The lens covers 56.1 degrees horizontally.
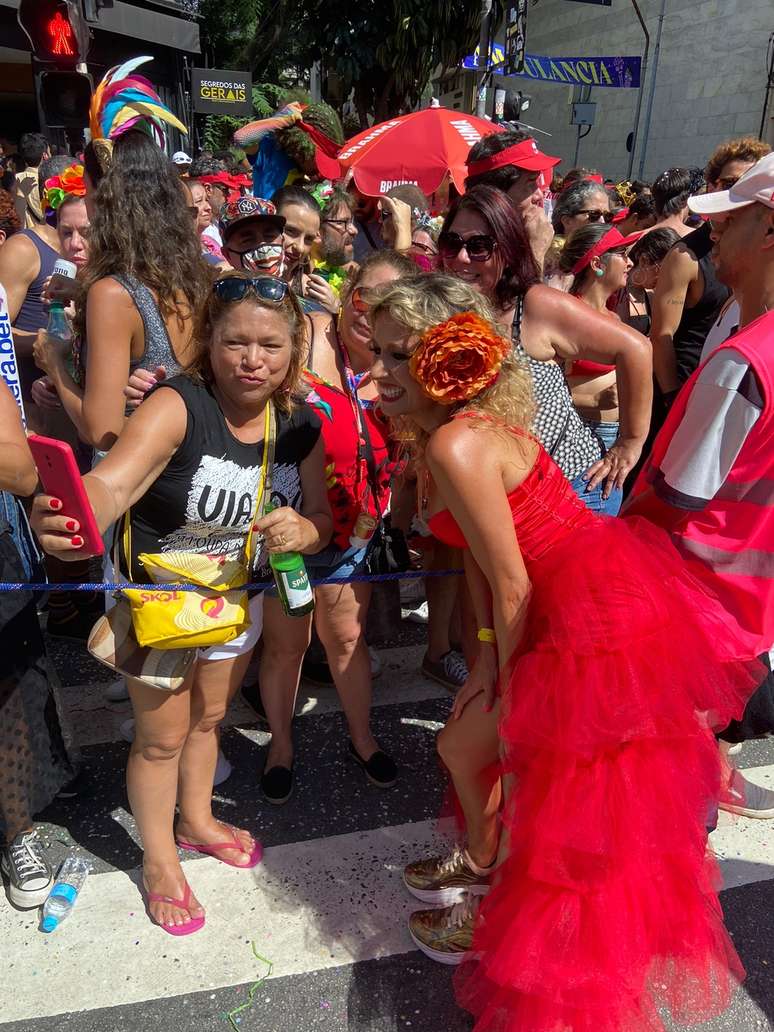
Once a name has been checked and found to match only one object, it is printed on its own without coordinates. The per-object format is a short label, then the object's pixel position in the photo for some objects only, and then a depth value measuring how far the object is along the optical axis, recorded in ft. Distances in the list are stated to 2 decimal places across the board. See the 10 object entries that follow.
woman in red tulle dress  5.42
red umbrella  19.19
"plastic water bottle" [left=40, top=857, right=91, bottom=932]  7.43
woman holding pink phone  6.36
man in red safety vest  5.54
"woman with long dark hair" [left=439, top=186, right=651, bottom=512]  8.50
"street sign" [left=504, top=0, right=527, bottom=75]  49.19
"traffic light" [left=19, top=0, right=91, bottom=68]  19.11
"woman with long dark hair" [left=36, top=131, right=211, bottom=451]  8.10
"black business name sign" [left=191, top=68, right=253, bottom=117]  67.92
